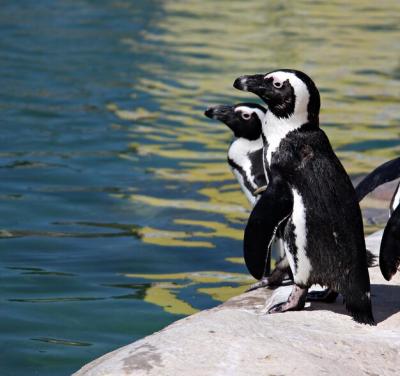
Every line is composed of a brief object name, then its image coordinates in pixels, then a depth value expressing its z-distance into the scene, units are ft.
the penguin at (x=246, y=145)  36.78
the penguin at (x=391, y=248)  27.25
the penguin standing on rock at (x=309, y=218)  27.17
